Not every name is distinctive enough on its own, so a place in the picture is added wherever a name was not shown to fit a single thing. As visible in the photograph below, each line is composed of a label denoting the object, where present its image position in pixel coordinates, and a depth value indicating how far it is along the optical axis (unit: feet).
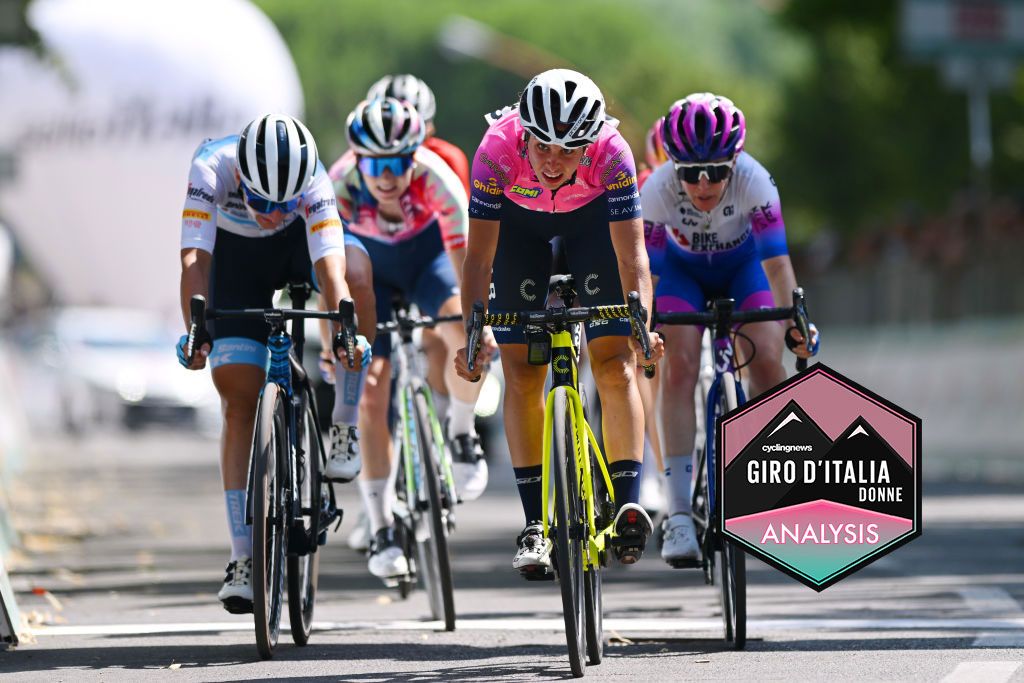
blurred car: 242.17
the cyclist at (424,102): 75.66
